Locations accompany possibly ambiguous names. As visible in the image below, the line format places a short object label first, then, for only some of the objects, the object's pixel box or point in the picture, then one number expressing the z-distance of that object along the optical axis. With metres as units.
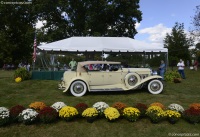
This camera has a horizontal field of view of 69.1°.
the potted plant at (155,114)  4.67
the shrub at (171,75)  9.66
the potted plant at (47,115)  4.65
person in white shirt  10.73
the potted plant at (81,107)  4.93
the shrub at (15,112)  4.69
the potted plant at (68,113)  4.72
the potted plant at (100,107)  4.89
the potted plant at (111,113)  4.68
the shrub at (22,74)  9.03
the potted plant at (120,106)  4.94
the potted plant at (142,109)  4.88
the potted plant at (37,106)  5.07
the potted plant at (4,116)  4.53
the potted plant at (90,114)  4.71
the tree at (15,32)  23.68
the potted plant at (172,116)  4.69
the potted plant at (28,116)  4.58
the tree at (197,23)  19.28
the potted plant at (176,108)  5.00
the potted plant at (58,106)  5.03
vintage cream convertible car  6.76
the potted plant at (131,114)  4.73
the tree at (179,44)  24.76
